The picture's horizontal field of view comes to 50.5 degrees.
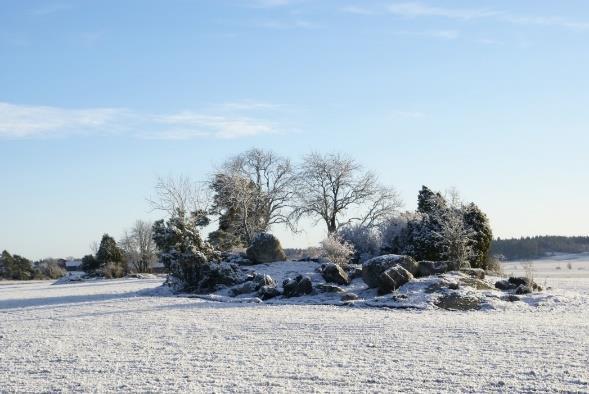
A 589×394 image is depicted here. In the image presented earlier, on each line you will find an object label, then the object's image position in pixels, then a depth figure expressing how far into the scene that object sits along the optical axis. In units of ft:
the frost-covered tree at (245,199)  163.22
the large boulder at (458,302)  60.98
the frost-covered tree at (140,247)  226.99
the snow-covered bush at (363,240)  115.44
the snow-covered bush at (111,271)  164.14
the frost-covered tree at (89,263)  178.19
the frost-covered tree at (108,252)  177.88
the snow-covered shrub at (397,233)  102.89
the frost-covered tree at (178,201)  159.84
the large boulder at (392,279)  69.51
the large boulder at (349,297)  68.03
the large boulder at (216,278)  84.46
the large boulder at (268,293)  73.77
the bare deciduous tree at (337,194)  165.37
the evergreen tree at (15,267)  215.92
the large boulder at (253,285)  78.59
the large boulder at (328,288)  72.59
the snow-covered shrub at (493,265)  100.44
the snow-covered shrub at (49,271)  222.46
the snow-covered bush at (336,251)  101.96
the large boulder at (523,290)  68.44
